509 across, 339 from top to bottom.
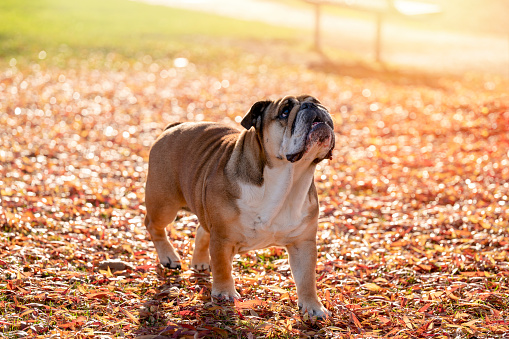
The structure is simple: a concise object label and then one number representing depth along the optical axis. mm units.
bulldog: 8367
